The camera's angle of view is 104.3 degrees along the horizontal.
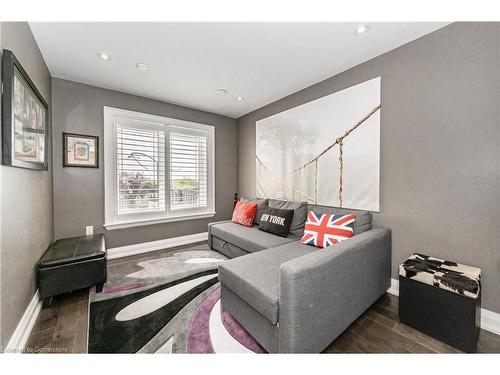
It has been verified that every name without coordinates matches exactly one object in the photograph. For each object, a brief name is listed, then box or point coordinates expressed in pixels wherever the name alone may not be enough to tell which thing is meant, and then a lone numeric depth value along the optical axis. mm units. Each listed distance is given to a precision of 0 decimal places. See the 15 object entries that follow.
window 2949
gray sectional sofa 1128
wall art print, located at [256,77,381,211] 2176
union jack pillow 1974
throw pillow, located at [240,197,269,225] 3066
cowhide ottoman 1284
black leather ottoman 1769
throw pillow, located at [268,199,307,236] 2613
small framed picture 2604
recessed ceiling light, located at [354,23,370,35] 1681
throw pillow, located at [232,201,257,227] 3037
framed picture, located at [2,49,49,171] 1232
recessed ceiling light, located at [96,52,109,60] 2070
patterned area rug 1346
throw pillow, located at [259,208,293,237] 2541
